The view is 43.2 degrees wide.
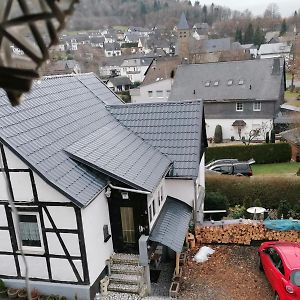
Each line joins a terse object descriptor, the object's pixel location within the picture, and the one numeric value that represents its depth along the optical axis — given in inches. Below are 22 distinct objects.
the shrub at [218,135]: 1496.1
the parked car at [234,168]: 985.5
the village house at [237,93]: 1461.6
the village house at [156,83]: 2080.5
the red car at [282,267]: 410.6
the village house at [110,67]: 3711.6
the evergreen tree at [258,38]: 4363.9
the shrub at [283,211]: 687.9
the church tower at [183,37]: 3027.6
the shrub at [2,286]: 456.1
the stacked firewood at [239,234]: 583.5
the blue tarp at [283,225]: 576.1
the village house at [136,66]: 3597.4
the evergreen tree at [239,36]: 4485.7
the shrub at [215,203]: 721.6
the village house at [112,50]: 4690.0
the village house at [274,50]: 3666.3
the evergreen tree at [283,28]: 4765.3
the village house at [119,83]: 2945.4
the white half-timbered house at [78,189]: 418.0
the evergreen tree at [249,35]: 4416.8
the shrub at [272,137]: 1284.4
